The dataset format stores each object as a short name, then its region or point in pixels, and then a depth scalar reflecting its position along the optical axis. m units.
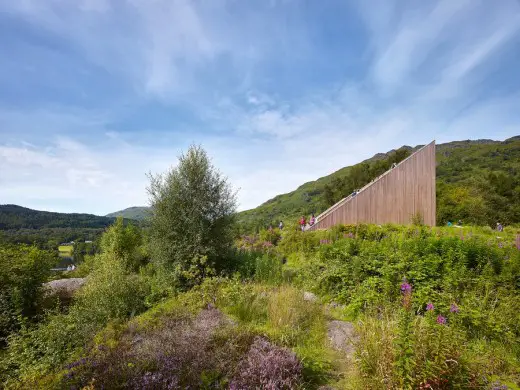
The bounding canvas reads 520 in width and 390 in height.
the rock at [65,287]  8.23
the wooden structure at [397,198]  13.92
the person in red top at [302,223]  15.65
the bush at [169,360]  2.57
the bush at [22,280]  6.24
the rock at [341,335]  3.72
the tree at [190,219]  7.86
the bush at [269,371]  2.56
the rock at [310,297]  5.57
